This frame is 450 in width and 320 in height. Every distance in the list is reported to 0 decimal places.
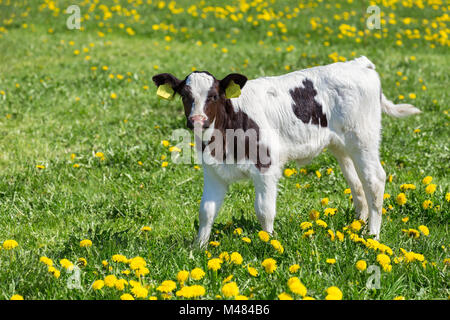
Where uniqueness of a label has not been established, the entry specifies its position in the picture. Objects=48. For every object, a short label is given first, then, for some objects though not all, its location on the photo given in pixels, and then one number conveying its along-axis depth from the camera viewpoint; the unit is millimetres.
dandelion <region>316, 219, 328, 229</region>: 8836
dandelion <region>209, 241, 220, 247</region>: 8626
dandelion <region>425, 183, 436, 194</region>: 10213
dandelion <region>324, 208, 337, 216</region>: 9537
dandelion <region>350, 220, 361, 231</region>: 8790
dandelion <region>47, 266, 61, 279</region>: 7308
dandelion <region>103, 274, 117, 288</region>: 7028
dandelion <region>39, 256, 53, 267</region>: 7427
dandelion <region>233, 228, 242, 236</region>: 9109
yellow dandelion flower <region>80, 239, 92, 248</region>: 8315
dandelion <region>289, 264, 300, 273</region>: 7453
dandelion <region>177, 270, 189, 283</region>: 7019
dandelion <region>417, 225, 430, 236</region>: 8665
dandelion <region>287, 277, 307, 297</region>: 6491
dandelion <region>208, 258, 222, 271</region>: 7491
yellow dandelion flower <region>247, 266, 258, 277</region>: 7335
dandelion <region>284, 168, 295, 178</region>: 11738
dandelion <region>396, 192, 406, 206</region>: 10089
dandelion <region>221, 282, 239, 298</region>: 6616
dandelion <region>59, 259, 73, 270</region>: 7484
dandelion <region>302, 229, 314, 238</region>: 8712
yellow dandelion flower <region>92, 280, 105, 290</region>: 6940
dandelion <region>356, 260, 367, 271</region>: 7495
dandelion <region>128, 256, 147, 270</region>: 7300
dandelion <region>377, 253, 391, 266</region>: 7604
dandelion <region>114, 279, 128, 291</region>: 6973
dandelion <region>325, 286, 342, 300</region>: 6410
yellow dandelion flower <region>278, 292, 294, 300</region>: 6375
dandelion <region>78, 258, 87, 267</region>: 8090
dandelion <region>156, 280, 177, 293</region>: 6763
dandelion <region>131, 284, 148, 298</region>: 6776
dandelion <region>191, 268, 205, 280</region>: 7086
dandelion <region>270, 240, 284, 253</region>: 8113
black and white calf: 8805
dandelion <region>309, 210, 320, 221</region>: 9607
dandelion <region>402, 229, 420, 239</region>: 8920
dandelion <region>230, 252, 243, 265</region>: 7747
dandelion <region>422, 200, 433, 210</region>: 10237
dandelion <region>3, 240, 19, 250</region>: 8199
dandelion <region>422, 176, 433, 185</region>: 10346
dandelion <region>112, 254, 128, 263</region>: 7728
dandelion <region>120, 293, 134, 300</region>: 6600
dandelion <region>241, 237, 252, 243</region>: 8378
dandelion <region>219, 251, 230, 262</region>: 8012
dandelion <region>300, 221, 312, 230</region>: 8844
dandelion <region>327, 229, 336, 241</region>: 8684
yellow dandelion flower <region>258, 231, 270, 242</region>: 8339
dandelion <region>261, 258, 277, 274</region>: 7436
